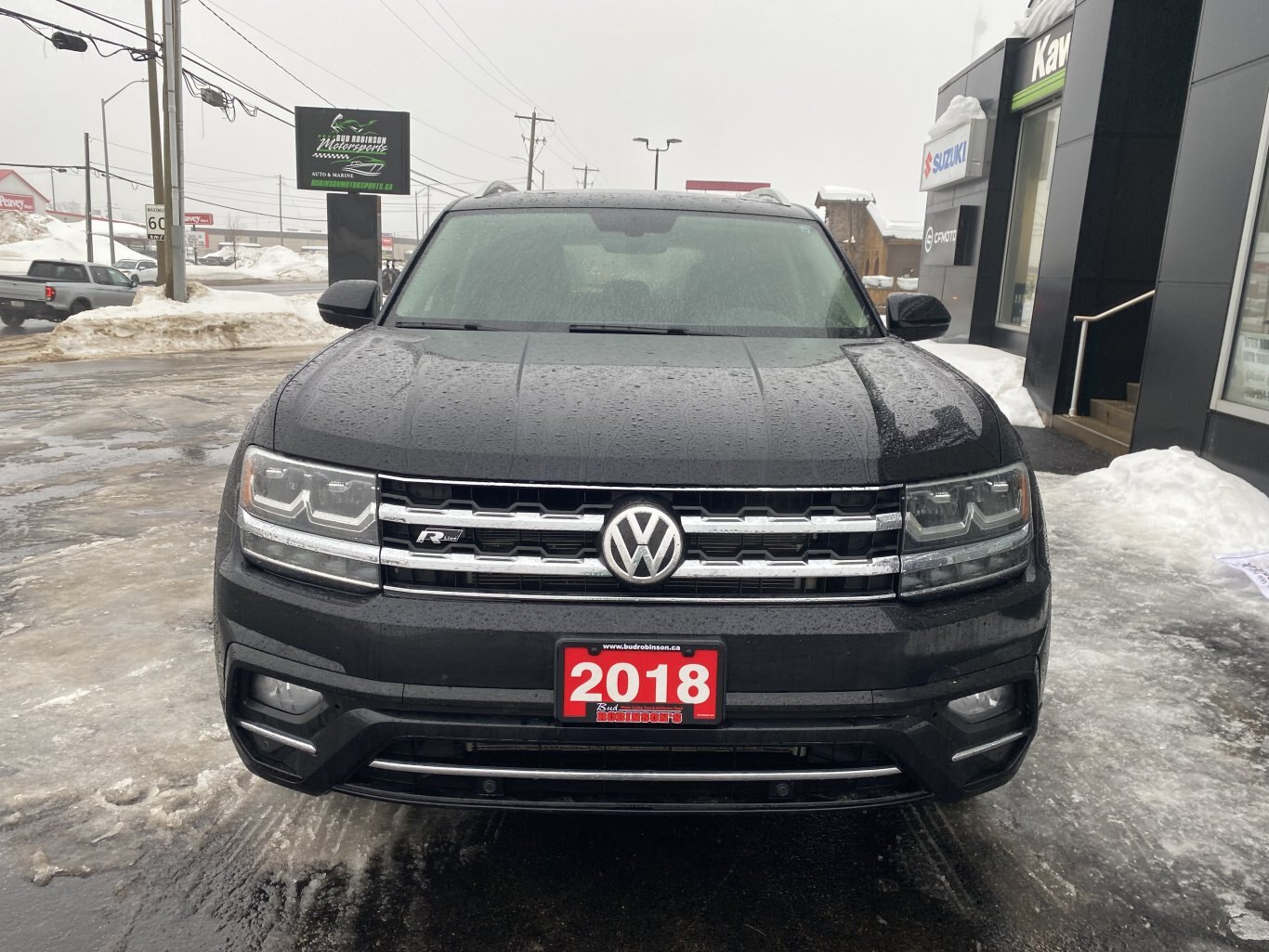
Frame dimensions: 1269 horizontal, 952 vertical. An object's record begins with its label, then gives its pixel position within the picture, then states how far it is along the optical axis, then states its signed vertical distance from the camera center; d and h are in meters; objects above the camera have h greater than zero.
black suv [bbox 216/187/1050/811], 1.93 -0.67
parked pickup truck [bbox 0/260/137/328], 19.97 -1.09
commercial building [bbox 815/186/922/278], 42.19 +2.35
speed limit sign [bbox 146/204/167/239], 19.64 +0.48
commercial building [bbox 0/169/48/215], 96.31 +4.58
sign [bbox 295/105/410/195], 21.61 +2.43
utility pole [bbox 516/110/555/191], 62.44 +9.22
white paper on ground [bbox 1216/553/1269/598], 4.72 -1.25
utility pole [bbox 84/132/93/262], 49.28 +2.57
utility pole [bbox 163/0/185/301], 18.53 +2.01
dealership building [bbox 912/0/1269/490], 6.32 +0.88
